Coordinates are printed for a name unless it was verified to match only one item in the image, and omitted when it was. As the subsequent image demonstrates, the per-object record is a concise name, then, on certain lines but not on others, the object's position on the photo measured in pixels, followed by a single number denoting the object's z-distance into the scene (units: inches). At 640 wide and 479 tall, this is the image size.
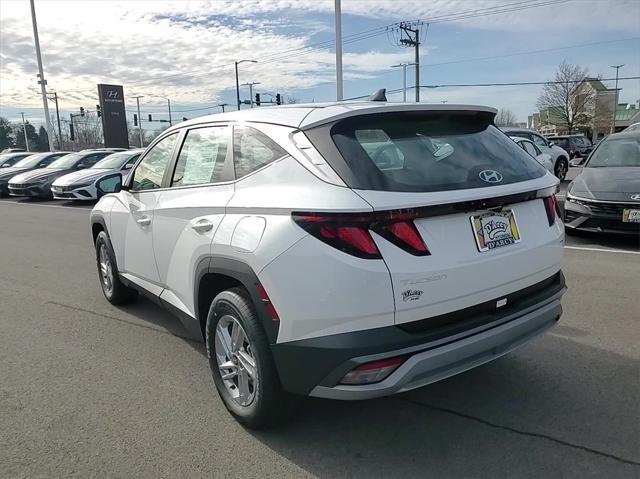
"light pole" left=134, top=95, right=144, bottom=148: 2687.0
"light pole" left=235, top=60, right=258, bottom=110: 1836.6
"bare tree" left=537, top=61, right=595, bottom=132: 2393.0
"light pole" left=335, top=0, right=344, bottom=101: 793.6
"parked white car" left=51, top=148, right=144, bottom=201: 628.1
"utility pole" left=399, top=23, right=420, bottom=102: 1654.8
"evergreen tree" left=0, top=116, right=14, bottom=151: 4040.4
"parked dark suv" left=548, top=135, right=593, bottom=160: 1310.3
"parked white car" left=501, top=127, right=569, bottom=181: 684.7
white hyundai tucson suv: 97.0
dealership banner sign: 1627.7
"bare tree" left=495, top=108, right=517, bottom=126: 3526.3
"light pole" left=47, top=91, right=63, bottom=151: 2377.8
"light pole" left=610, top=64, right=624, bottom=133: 2393.0
